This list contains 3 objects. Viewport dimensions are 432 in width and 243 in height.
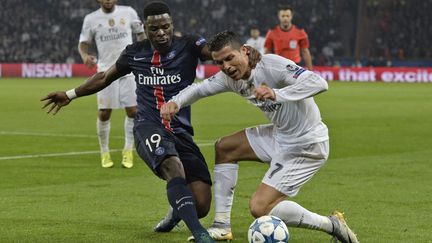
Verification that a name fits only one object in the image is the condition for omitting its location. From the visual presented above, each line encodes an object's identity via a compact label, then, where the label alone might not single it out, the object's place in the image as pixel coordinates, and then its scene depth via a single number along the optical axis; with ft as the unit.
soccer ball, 44.98
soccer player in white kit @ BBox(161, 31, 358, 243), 46.68
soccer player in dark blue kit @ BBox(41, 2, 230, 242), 52.80
